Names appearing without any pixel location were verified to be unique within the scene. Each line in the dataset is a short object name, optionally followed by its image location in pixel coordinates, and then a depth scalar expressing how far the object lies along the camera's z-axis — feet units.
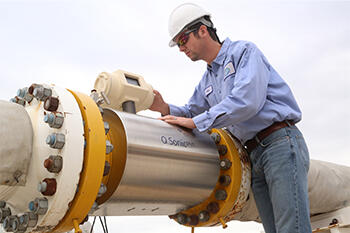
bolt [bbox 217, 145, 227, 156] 5.16
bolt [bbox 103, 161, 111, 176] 3.86
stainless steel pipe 4.07
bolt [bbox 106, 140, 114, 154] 3.80
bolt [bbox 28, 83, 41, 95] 3.86
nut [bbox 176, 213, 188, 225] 5.25
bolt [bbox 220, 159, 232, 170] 4.97
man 4.67
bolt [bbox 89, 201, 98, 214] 3.85
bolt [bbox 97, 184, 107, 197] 3.74
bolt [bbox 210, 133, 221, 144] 5.28
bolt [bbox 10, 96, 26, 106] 4.09
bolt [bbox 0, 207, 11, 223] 3.83
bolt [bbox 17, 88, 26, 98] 4.03
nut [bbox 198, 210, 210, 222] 5.02
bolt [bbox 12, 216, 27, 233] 3.54
